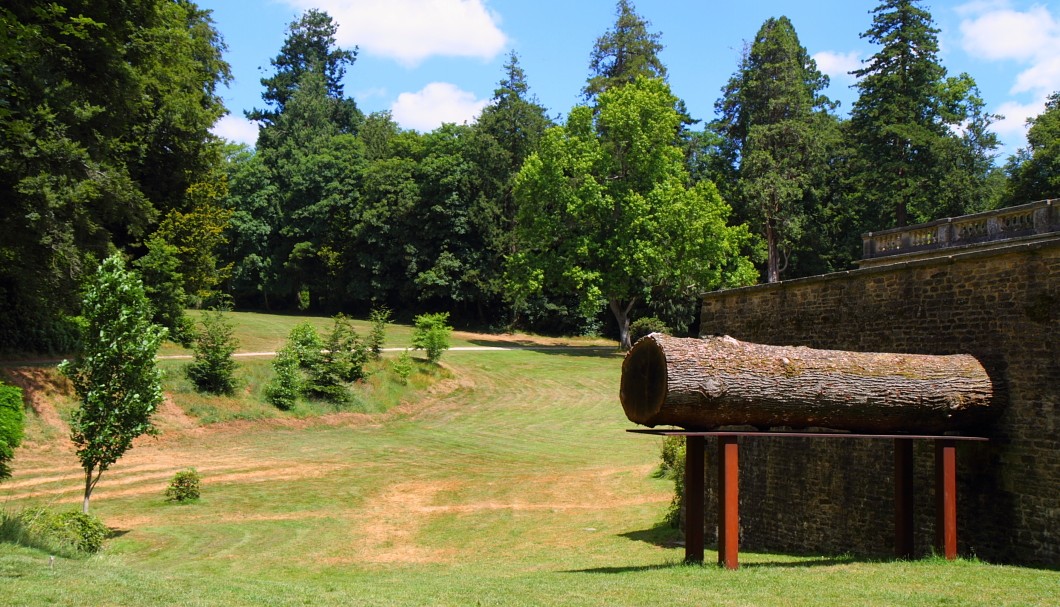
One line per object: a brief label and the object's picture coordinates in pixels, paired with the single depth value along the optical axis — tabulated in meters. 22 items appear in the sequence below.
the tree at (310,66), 90.19
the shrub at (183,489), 20.69
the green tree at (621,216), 48.16
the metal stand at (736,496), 10.68
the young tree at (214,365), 31.28
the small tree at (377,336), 38.91
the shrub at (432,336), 40.31
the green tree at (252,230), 64.94
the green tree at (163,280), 32.72
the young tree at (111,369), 17.53
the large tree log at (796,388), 10.49
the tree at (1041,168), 39.31
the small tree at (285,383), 32.69
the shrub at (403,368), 37.62
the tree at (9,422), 15.09
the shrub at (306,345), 34.91
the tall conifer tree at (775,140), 54.16
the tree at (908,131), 47.47
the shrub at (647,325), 48.95
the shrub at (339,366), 34.28
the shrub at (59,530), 13.44
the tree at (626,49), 68.00
